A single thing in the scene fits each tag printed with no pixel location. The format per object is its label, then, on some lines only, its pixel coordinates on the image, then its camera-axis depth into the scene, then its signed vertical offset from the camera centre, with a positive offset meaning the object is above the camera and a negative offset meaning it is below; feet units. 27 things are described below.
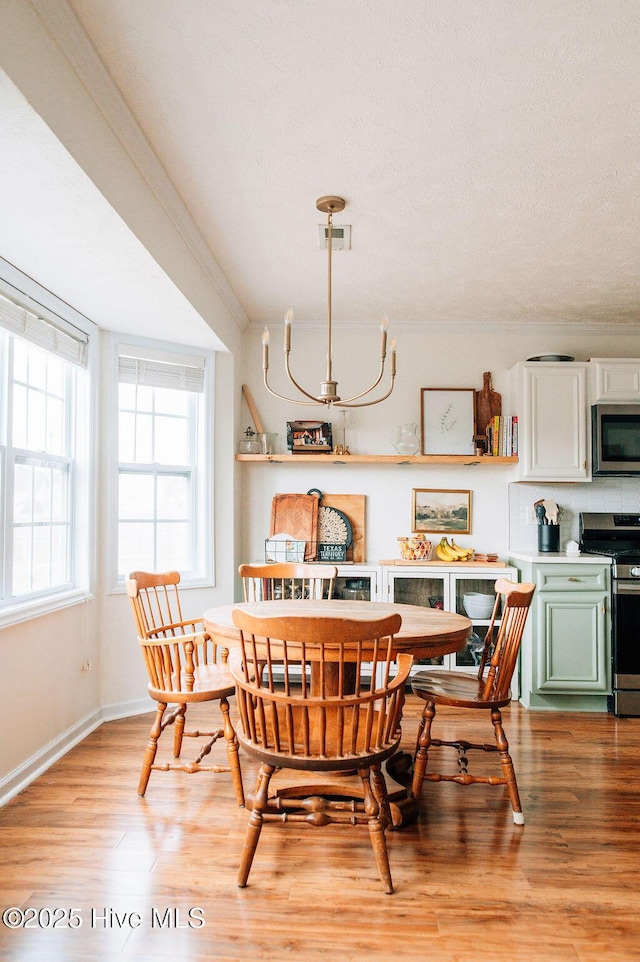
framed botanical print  16.01 +2.09
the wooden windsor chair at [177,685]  8.84 -2.53
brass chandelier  8.60 +2.19
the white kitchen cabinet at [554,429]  14.85 +1.74
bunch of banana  15.29 -1.09
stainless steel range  13.20 -2.58
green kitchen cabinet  13.42 -2.73
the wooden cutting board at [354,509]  16.05 -0.10
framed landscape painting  16.12 -0.17
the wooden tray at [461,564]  14.69 -1.32
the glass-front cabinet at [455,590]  14.46 -1.92
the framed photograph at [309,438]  15.71 +1.61
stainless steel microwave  14.82 +1.52
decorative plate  15.96 -0.54
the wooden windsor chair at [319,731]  6.48 -2.48
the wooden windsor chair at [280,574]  11.60 -1.23
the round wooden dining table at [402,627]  8.11 -1.60
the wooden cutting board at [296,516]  15.81 -0.27
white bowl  14.42 -2.18
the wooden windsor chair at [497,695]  8.48 -2.56
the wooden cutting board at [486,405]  16.07 +2.46
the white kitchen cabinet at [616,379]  14.85 +2.88
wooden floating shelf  15.15 +1.09
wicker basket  15.31 -1.03
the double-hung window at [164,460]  13.21 +0.93
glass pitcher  15.70 +1.58
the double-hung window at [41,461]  9.55 +0.71
